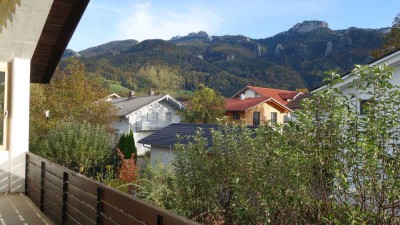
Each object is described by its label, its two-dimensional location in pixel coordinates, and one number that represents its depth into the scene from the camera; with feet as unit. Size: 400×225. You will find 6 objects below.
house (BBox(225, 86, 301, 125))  133.59
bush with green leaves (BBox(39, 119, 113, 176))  42.14
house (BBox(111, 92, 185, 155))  130.41
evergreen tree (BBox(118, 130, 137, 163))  73.59
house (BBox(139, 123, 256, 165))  66.76
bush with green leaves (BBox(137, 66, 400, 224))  12.05
